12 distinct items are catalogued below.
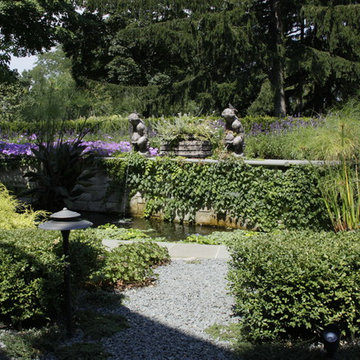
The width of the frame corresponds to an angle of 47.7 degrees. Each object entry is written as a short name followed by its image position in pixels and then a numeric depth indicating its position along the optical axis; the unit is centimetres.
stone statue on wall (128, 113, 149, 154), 779
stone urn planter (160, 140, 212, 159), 746
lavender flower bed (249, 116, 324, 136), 948
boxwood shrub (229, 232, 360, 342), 247
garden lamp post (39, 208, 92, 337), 256
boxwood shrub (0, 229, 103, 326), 265
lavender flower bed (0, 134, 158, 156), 837
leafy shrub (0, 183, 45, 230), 421
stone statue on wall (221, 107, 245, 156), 679
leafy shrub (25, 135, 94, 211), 702
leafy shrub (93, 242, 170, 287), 356
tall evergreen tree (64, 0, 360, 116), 1458
